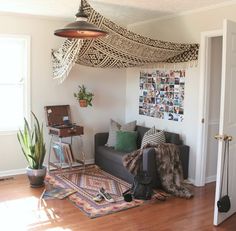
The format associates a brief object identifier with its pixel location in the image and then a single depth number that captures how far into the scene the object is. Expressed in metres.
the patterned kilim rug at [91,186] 3.85
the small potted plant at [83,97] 5.54
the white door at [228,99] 3.26
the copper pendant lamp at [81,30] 2.35
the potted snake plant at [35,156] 4.48
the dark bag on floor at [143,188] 4.10
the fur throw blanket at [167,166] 4.32
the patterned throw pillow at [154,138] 4.77
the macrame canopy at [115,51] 3.75
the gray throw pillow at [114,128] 5.48
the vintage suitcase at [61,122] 5.01
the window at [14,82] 5.07
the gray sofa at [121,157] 4.33
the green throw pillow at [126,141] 5.16
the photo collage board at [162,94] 4.97
